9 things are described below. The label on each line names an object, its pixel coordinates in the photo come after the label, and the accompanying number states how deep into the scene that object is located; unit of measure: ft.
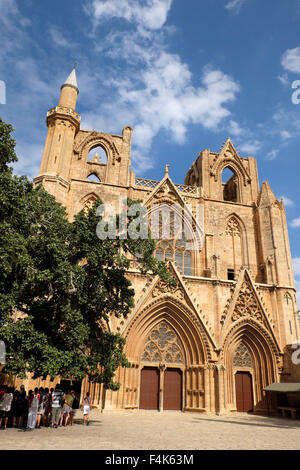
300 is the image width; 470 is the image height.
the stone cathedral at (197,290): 61.16
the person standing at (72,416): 39.88
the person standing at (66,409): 38.99
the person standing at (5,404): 33.12
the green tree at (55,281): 32.58
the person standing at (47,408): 38.96
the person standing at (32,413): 33.60
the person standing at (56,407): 37.28
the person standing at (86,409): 40.11
